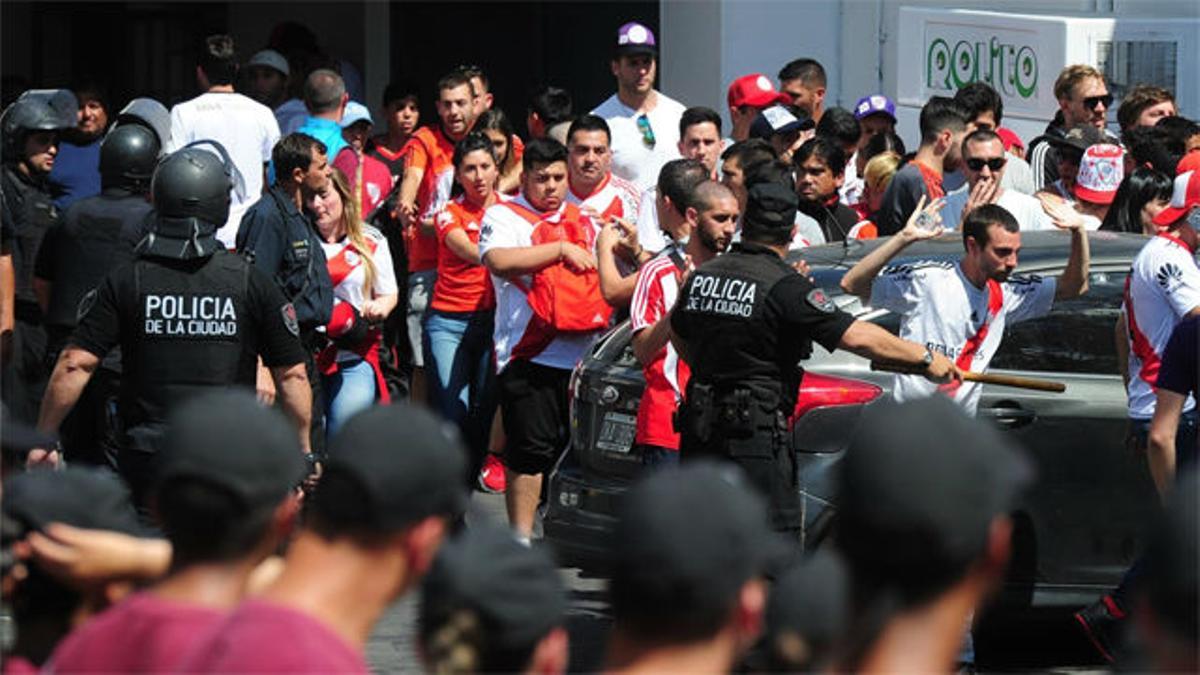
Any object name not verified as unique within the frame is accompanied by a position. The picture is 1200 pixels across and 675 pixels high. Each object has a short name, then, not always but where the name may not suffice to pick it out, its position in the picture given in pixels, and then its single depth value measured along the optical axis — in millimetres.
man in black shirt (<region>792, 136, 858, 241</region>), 21641
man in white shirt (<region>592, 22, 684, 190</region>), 22797
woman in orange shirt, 21094
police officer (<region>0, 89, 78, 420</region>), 20016
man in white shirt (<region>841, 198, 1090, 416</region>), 15641
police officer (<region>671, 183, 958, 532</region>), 14445
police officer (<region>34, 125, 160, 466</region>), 17297
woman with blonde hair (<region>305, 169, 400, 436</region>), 18578
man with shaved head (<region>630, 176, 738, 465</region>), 15664
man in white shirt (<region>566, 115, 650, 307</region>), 20281
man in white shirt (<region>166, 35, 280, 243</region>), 22344
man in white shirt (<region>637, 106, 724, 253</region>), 21516
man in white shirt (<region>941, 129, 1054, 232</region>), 20266
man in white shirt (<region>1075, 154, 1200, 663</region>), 15461
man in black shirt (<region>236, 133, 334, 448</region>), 17297
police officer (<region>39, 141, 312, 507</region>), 14383
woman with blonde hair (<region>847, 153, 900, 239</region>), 23641
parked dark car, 15828
